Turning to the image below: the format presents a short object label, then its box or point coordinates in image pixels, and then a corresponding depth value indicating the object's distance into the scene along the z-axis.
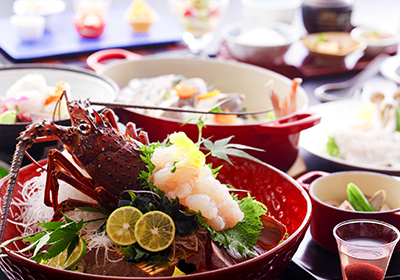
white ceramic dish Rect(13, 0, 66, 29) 1.85
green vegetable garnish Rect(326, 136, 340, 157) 1.20
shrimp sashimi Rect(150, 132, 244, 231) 0.83
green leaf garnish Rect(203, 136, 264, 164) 0.91
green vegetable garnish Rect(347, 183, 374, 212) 0.97
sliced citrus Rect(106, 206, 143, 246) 0.82
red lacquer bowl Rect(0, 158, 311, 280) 0.77
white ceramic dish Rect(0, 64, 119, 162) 1.15
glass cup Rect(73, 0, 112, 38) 1.74
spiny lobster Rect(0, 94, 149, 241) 0.86
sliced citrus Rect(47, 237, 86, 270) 0.81
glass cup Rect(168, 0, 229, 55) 1.61
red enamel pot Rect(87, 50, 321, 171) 1.06
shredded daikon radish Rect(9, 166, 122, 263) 0.86
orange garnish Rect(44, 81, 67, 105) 1.11
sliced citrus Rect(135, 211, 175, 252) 0.81
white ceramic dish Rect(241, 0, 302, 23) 1.86
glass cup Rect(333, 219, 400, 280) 0.84
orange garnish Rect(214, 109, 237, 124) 1.18
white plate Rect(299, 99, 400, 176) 1.10
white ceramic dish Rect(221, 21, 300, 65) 1.55
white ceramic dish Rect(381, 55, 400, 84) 1.46
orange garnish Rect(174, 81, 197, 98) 1.23
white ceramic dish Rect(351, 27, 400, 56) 1.70
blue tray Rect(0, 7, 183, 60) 1.65
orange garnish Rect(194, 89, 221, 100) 1.22
